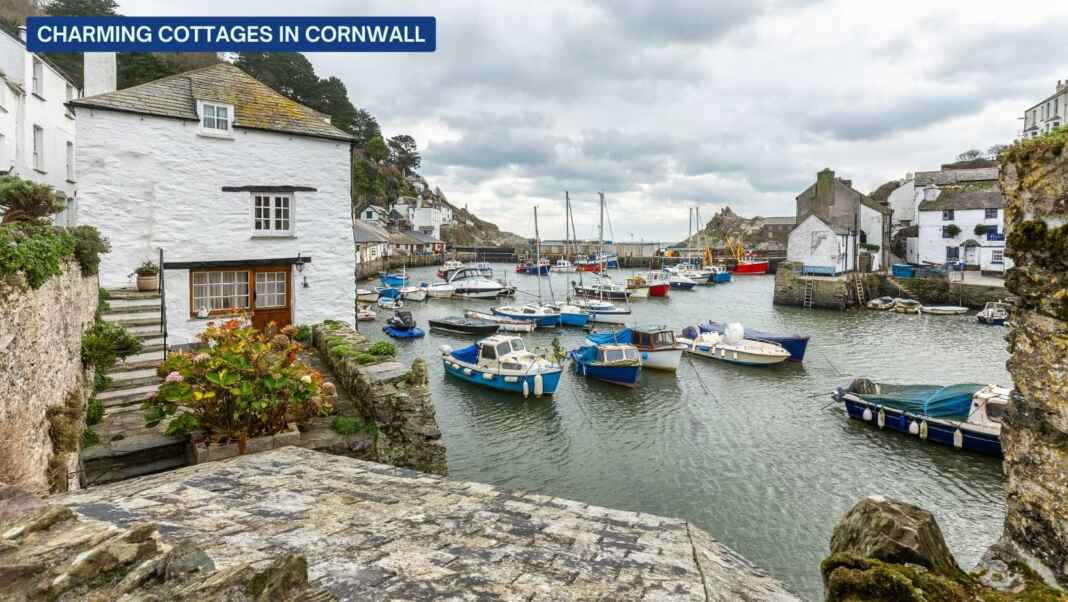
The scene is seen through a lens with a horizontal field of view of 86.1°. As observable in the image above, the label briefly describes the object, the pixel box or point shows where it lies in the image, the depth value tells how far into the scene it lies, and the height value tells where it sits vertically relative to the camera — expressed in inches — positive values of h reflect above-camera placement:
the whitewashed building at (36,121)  815.1 +272.0
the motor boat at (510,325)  1529.3 -99.5
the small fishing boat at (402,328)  1419.8 -99.4
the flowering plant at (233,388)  306.5 -53.4
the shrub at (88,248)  392.5 +30.8
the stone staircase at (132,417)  310.0 -80.9
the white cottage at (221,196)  592.1 +103.9
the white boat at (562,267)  3767.2 +137.9
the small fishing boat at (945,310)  1780.3 -81.1
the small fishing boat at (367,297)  1965.6 -27.2
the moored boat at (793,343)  1162.0 -116.6
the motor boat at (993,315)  1547.1 -85.2
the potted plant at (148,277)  560.4 +13.9
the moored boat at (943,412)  677.3 -162.1
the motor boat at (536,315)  1576.0 -75.0
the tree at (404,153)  4744.1 +1139.1
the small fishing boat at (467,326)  1476.4 -98.7
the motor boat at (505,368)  900.0 -129.5
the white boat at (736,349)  1133.7 -128.3
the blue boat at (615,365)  967.0 -133.2
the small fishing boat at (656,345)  1070.4 -112.2
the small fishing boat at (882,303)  1941.4 -63.0
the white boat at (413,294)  2118.6 -19.4
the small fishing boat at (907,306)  1842.0 -70.6
